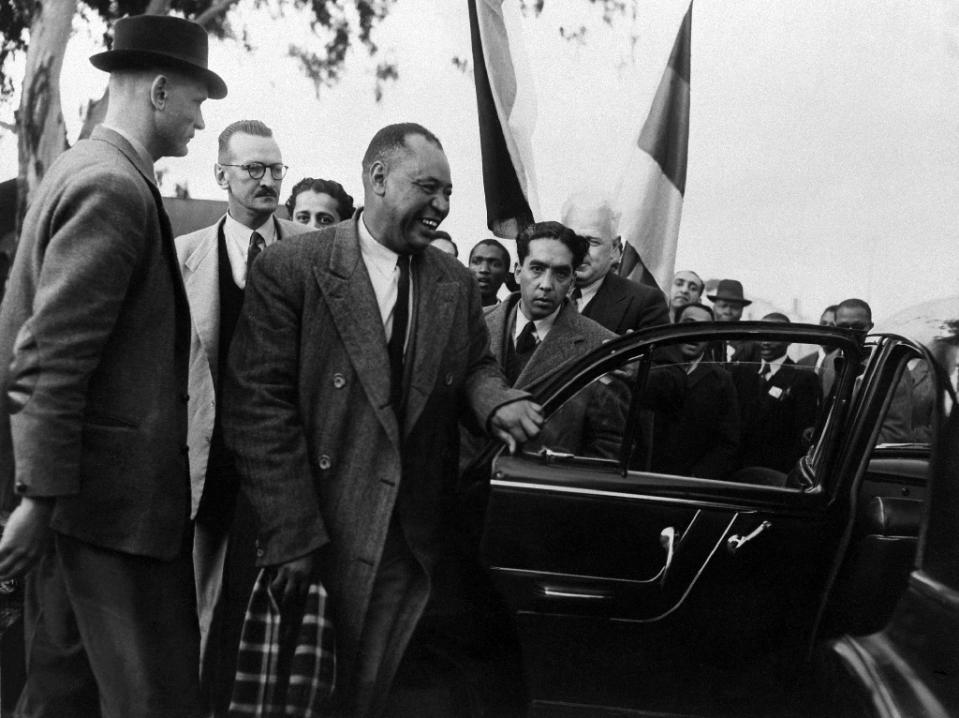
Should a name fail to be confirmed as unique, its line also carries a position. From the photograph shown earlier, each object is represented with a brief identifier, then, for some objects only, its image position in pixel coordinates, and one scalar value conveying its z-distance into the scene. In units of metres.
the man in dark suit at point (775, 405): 2.98
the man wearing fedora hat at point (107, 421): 2.00
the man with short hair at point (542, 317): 3.37
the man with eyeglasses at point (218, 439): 3.04
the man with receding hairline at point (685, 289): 5.41
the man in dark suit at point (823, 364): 2.83
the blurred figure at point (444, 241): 4.74
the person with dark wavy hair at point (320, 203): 4.04
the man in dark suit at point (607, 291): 3.88
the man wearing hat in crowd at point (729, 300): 4.98
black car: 2.69
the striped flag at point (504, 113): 4.61
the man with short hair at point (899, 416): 2.79
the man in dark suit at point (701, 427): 2.84
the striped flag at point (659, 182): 4.68
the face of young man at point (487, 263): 4.79
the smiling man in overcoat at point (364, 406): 2.46
